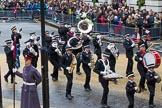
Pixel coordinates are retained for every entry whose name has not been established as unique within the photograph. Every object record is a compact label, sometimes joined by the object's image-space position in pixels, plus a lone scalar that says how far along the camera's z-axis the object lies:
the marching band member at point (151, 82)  15.29
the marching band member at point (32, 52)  18.94
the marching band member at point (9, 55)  18.53
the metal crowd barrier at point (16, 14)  43.12
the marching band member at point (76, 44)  20.41
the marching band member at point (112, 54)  18.45
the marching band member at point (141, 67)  17.19
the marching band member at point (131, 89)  14.63
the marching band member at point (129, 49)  19.47
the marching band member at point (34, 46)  19.53
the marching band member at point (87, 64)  17.39
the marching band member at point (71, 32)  23.18
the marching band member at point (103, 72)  15.45
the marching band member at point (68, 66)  16.45
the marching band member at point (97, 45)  20.57
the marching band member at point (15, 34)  22.42
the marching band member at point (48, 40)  19.92
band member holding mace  13.23
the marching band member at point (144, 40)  19.36
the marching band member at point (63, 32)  23.51
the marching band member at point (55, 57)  19.06
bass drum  16.14
